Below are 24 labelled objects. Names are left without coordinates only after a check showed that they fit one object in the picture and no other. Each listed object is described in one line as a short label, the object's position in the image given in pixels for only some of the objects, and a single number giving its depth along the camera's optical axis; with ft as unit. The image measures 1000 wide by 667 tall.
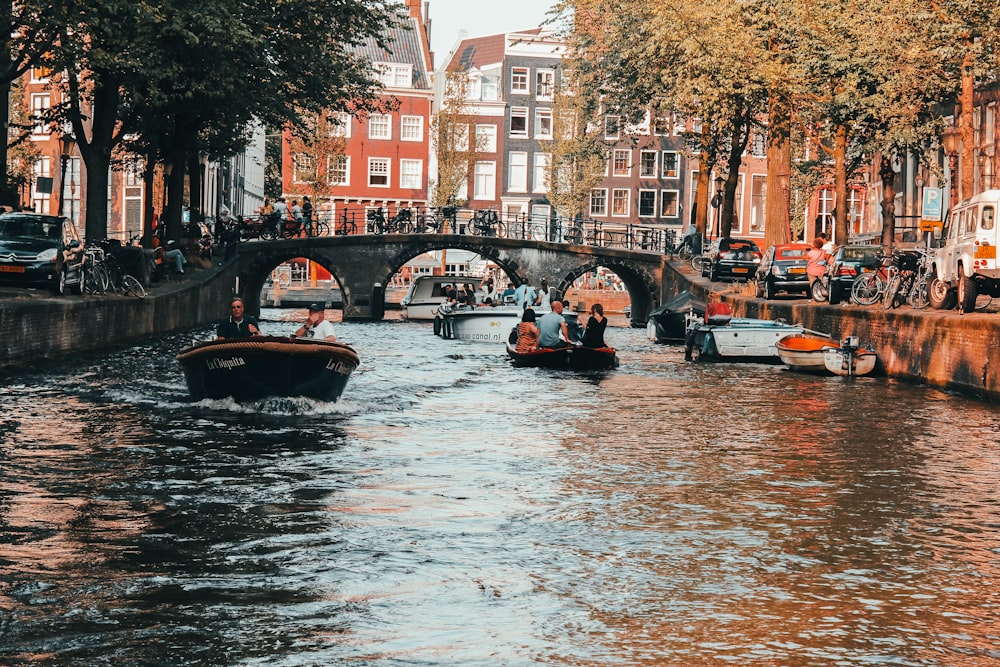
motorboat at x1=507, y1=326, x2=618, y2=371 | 100.07
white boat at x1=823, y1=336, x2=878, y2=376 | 99.55
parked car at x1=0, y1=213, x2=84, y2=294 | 98.89
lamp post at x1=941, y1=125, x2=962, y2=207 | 156.15
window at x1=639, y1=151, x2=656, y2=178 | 288.92
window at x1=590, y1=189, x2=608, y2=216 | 288.51
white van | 91.20
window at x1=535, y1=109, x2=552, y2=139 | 295.28
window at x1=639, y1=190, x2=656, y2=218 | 289.12
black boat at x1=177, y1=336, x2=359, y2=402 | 65.92
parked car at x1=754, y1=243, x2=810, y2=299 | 137.69
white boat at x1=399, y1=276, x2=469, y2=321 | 200.23
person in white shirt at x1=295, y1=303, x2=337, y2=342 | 69.77
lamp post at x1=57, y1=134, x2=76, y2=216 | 136.10
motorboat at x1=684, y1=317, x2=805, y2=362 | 112.78
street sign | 106.93
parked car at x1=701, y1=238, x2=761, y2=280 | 162.61
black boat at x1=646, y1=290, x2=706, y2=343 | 147.02
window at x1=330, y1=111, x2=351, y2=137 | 288.51
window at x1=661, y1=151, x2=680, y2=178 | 289.12
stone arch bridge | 213.66
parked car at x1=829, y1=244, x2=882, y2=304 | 120.06
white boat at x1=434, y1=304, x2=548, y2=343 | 144.25
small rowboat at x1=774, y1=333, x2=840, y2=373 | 102.32
